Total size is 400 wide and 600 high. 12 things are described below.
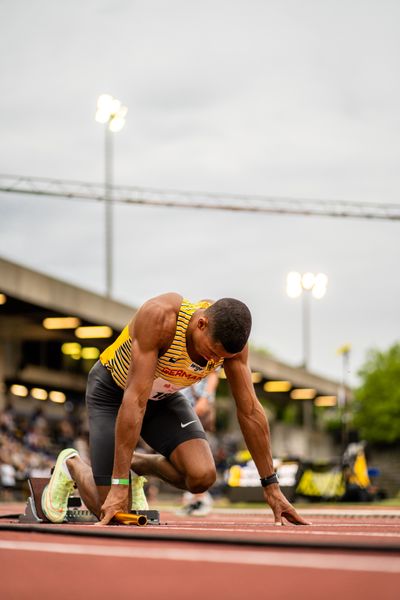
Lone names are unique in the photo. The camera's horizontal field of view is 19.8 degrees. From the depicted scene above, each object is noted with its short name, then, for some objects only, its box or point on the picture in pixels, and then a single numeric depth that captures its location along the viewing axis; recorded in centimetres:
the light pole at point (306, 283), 3672
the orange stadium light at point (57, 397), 3868
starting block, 748
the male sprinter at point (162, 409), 636
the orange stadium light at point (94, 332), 3312
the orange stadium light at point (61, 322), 3133
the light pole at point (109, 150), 3381
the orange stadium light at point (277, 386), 5380
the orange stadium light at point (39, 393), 3652
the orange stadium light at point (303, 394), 5977
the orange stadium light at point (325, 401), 6462
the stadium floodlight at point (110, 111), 3372
